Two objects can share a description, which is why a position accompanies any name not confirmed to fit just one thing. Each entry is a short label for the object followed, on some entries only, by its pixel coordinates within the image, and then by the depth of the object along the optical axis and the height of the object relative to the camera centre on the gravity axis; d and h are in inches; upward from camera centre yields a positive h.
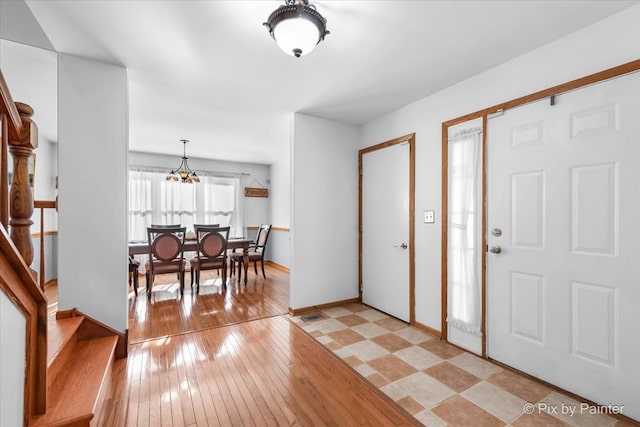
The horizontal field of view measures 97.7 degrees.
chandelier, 204.1 +31.8
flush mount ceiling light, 59.9 +41.4
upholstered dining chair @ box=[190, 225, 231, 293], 173.5 -23.7
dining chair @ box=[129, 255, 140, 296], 160.7 -32.9
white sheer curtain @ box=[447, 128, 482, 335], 99.3 -6.4
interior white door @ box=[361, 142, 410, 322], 129.6 -7.8
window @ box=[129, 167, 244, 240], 224.1 +9.5
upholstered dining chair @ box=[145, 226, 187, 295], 157.6 -23.4
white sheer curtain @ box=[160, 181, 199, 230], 234.7 +8.6
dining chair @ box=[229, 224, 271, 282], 202.4 -30.4
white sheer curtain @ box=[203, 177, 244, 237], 253.9 +9.1
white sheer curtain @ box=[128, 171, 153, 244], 221.8 +7.0
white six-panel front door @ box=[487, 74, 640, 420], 67.9 -7.5
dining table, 165.9 -21.5
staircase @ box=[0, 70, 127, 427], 41.1 -21.7
